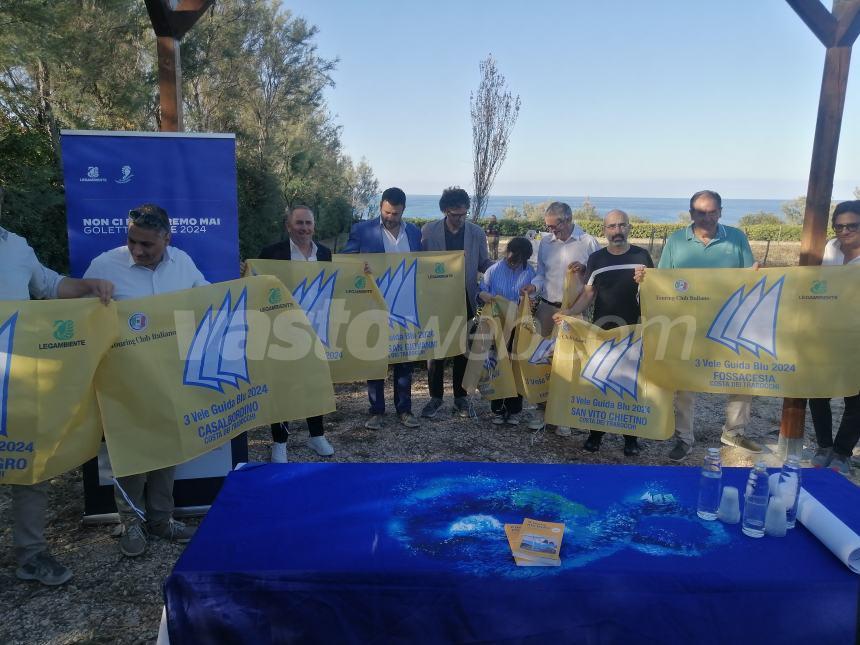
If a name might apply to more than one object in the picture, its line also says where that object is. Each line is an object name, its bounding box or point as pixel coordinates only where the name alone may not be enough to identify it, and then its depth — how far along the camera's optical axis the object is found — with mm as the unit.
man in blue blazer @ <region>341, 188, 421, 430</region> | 5359
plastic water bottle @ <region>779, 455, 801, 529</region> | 2305
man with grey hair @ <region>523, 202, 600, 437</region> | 5297
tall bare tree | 18109
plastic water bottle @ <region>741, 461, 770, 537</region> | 2281
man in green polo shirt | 4777
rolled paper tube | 2041
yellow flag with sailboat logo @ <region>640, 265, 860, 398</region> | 4598
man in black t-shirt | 4836
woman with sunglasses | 4613
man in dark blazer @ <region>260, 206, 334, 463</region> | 4707
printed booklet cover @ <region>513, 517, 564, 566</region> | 2084
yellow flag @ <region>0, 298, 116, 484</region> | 2928
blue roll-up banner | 3666
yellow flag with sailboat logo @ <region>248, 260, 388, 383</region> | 4871
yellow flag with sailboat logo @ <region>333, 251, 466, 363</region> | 5500
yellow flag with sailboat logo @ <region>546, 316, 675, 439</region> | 4742
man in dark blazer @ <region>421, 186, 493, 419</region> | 5590
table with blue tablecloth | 1946
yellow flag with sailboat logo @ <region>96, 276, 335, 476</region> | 3217
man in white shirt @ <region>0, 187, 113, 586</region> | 3119
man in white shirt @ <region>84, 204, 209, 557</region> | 3330
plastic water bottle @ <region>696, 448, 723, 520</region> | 2432
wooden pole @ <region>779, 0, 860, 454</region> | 4605
